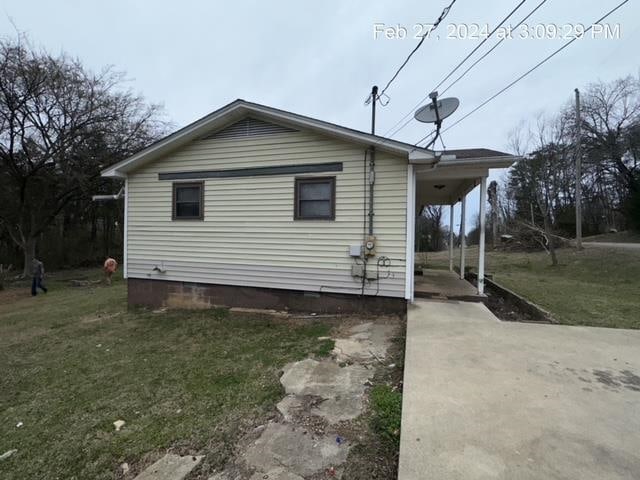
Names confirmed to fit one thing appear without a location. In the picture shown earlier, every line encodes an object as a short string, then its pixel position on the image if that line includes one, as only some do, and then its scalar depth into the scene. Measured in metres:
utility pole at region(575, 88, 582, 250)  16.30
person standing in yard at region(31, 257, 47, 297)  11.41
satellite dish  5.27
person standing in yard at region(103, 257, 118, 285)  13.34
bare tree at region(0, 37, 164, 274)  12.24
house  5.62
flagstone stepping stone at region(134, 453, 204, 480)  2.10
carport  5.48
